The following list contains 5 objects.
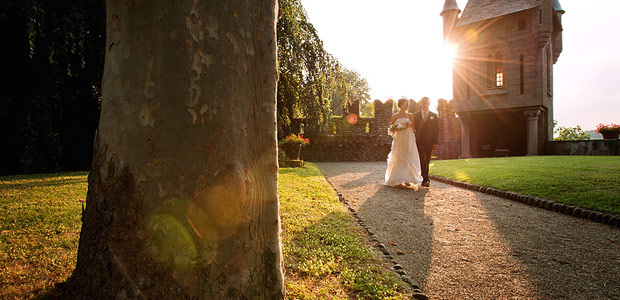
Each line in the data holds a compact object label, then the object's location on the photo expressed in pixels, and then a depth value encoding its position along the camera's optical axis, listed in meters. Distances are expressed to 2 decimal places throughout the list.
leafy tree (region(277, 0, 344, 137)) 9.65
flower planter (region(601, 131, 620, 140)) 15.60
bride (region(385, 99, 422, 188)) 7.71
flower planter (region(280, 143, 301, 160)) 14.22
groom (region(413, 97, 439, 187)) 7.65
